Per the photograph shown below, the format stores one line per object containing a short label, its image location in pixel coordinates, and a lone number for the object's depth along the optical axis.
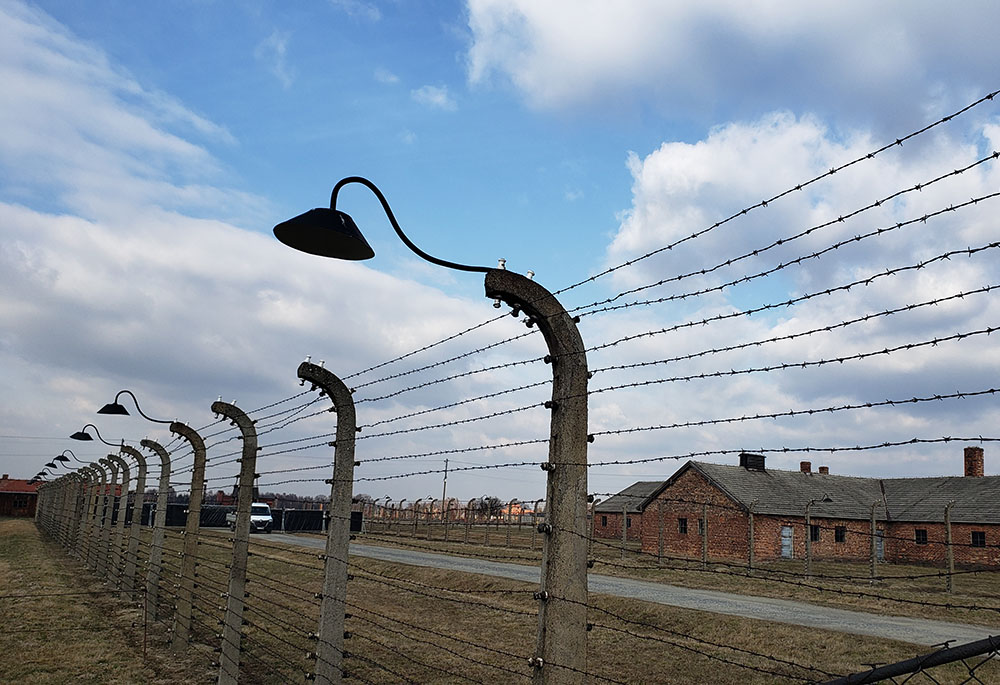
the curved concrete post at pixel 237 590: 8.31
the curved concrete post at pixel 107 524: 19.62
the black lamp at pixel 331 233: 5.21
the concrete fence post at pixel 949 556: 18.78
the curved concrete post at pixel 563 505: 4.09
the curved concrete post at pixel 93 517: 21.71
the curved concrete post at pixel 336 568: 6.30
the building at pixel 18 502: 75.50
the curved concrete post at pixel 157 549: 12.93
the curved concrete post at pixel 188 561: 10.77
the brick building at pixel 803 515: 36.44
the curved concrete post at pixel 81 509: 25.97
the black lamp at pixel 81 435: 20.41
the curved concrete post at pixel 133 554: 15.68
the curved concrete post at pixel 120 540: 17.23
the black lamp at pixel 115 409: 14.82
